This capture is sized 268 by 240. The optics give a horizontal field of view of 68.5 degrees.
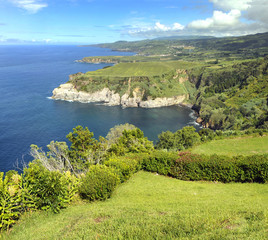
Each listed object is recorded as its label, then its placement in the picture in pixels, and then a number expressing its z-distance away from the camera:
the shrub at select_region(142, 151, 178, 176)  23.00
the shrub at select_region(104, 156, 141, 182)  20.76
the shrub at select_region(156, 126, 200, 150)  55.06
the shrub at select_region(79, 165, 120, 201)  16.05
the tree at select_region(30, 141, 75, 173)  29.67
